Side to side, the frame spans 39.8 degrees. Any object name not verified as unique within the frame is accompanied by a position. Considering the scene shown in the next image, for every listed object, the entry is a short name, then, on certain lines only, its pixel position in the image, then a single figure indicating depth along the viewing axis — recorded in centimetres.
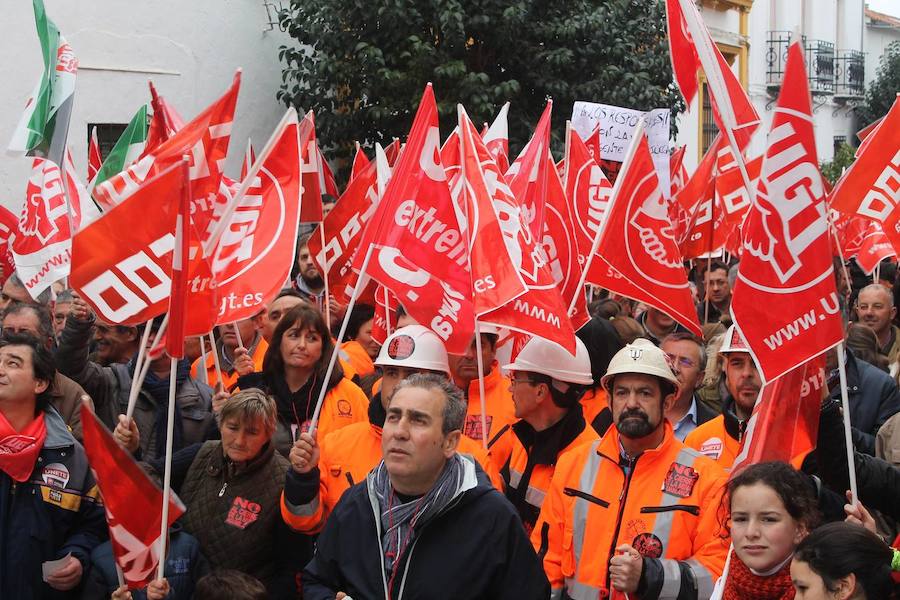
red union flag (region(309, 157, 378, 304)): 855
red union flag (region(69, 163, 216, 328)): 497
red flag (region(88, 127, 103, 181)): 1140
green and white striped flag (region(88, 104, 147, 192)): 971
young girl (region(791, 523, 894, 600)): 347
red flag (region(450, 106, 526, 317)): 578
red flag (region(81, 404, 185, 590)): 459
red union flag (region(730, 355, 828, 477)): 436
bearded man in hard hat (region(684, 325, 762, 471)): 505
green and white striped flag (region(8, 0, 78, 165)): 865
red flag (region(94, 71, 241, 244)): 612
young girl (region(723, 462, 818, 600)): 385
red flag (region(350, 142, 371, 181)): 1043
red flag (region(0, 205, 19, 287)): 991
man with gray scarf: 382
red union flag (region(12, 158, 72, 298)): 813
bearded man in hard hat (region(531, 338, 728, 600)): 428
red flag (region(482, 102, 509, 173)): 886
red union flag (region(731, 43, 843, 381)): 421
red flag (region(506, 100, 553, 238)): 759
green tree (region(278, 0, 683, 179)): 1538
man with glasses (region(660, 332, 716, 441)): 632
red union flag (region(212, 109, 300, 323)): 609
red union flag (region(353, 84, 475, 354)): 571
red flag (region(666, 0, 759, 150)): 575
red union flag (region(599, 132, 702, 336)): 683
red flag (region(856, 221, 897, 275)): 1025
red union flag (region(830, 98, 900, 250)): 864
